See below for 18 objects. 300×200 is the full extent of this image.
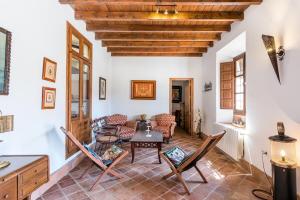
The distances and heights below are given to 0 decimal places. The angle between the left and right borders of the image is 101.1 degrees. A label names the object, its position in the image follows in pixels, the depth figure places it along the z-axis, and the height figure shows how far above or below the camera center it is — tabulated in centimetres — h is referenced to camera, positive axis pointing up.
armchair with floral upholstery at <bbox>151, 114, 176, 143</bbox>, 371 -78
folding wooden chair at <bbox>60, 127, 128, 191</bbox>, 182 -94
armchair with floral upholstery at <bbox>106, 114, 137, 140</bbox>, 367 -72
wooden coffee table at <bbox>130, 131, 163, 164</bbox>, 252 -86
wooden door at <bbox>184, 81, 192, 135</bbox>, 462 -27
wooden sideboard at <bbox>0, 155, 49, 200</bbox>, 91 -62
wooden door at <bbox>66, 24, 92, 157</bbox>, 235 +28
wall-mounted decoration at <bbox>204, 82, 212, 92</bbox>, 384 +47
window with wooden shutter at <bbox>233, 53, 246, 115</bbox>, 297 +40
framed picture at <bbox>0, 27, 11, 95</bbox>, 126 +43
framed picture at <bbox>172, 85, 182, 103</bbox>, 625 +35
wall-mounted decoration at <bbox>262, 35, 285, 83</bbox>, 170 +71
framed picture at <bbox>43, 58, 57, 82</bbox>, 181 +47
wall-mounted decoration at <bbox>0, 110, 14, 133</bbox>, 129 -25
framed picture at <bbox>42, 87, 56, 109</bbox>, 180 +4
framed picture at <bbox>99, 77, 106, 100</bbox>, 370 +38
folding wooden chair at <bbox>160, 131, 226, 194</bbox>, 172 -84
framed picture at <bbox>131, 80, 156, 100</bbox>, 454 +43
